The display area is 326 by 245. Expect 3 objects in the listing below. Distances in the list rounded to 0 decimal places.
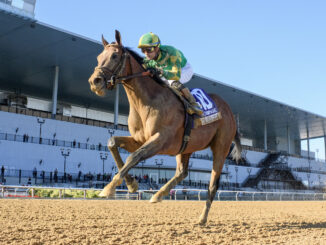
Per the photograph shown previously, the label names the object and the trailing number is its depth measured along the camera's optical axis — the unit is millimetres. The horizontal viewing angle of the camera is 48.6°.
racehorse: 4266
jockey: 4980
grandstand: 27375
